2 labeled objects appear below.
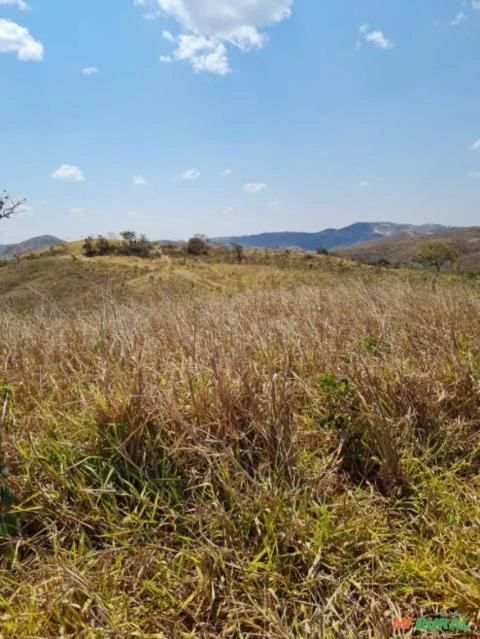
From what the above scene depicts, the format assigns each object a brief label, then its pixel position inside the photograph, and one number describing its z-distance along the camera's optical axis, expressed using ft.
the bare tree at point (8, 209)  31.70
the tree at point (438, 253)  197.08
